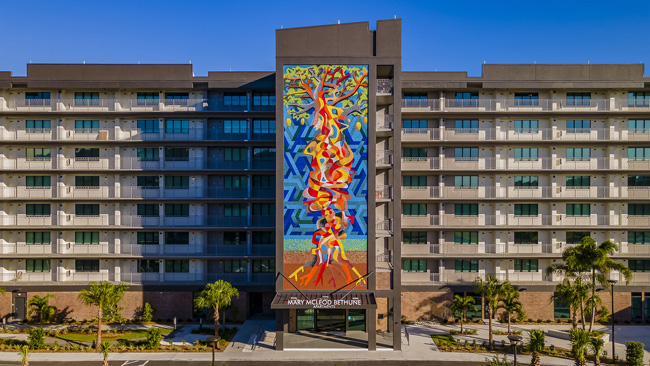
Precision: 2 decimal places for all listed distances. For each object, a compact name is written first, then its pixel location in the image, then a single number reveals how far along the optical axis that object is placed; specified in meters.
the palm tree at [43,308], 35.56
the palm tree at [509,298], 32.44
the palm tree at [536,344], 26.75
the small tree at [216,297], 31.56
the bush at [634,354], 27.11
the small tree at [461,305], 34.66
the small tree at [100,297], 31.00
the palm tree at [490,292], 31.75
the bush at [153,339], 30.92
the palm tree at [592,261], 31.48
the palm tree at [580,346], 25.94
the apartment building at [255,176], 38.22
